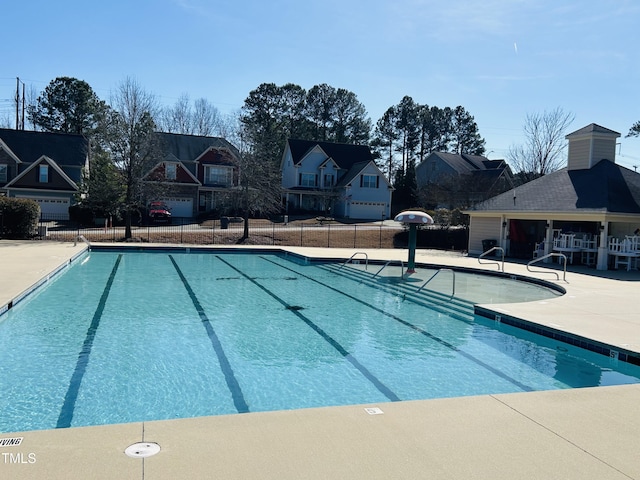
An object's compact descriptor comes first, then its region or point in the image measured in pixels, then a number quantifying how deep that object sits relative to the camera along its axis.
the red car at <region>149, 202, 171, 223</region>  36.03
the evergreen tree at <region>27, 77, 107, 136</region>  51.12
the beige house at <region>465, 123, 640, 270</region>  20.02
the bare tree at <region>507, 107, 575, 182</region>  35.84
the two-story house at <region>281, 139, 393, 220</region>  45.69
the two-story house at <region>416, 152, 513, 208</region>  35.25
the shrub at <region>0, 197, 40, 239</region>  24.30
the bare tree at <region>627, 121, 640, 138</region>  40.56
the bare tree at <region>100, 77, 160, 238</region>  27.22
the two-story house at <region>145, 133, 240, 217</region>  40.09
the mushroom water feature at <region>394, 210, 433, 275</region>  17.36
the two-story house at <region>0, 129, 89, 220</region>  35.41
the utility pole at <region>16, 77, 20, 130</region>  50.53
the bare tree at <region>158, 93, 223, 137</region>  58.16
